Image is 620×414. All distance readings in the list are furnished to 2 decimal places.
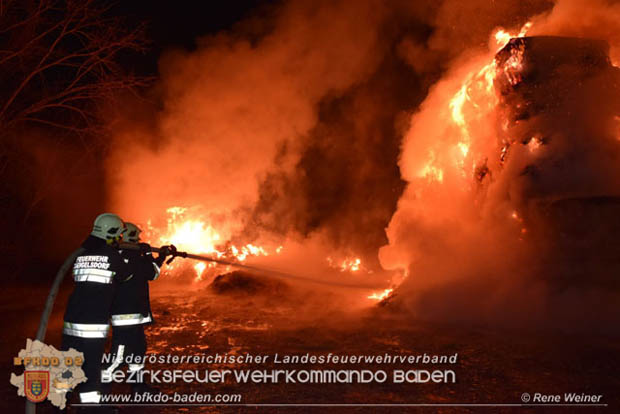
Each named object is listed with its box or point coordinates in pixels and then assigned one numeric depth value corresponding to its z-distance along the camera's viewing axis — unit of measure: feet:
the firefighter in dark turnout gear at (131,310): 15.34
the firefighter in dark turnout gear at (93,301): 12.69
